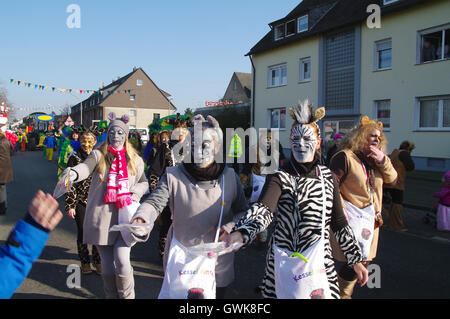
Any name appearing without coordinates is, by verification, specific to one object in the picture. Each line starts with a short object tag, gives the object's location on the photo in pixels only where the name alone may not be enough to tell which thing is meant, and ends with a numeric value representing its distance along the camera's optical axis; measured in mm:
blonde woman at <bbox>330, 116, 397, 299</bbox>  3229
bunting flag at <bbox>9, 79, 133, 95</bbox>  23847
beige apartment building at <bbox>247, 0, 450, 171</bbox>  14914
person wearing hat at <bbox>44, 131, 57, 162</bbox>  22000
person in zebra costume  2271
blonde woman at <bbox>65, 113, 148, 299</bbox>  3271
